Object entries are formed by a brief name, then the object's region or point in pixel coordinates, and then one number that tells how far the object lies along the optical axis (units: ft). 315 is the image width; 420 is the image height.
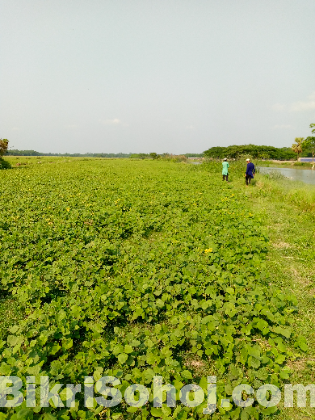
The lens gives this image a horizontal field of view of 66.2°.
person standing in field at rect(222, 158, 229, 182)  52.43
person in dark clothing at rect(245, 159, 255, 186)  46.46
